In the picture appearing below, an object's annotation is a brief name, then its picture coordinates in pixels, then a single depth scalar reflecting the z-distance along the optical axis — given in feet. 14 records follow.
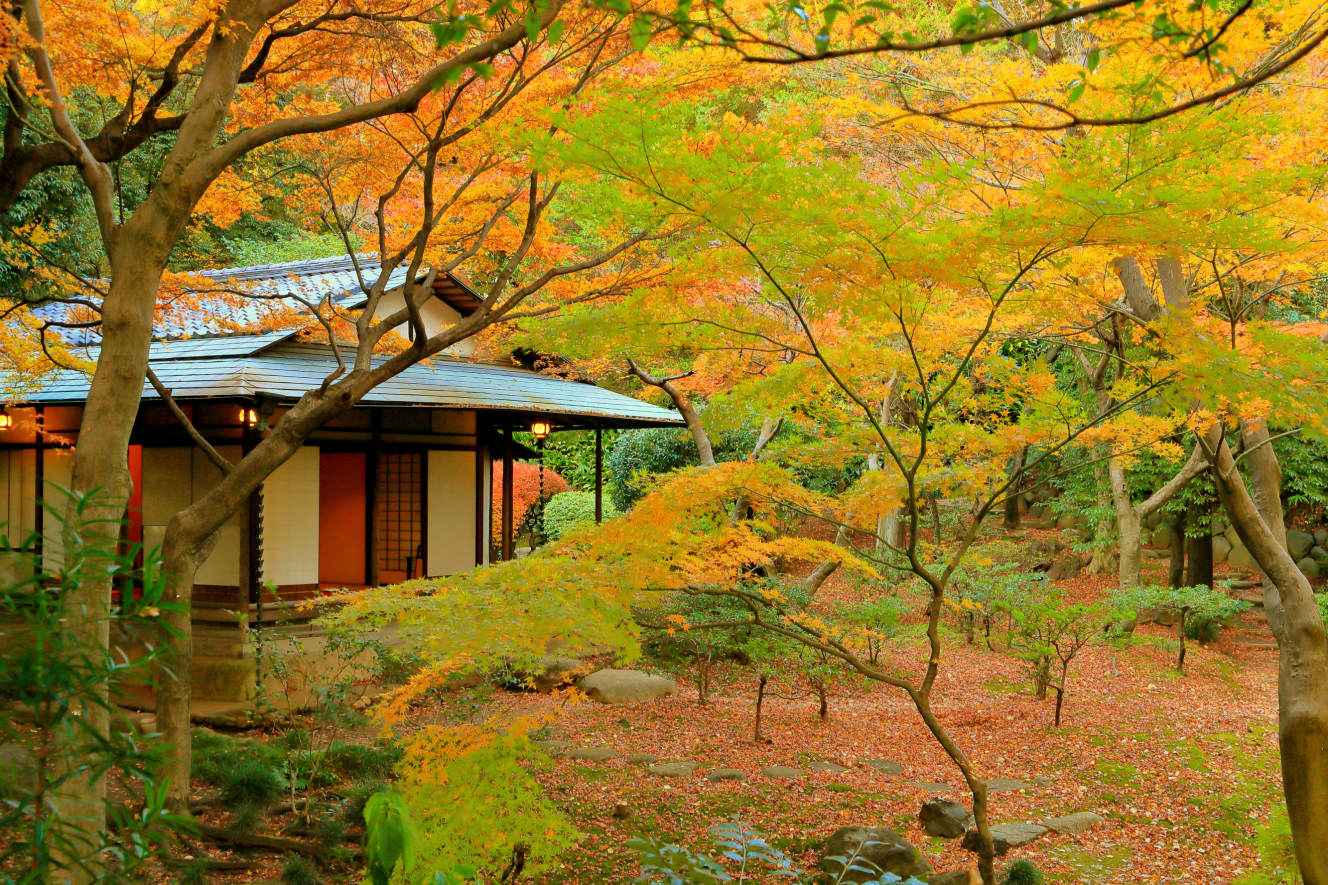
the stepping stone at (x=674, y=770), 24.26
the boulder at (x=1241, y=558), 52.78
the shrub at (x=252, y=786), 18.62
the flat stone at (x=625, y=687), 31.53
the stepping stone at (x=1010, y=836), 19.86
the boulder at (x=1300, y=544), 50.70
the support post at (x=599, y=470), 42.75
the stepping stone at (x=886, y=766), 25.67
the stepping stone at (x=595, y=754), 25.49
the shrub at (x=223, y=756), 20.08
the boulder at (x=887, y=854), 17.25
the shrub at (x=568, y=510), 60.80
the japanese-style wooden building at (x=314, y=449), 30.48
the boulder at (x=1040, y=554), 55.84
